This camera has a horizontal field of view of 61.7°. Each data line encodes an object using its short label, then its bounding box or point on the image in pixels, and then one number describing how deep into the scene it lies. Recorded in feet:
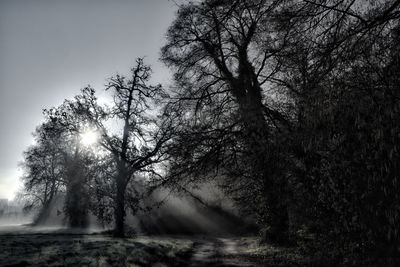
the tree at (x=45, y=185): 113.35
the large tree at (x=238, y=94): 36.35
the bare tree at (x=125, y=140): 71.36
